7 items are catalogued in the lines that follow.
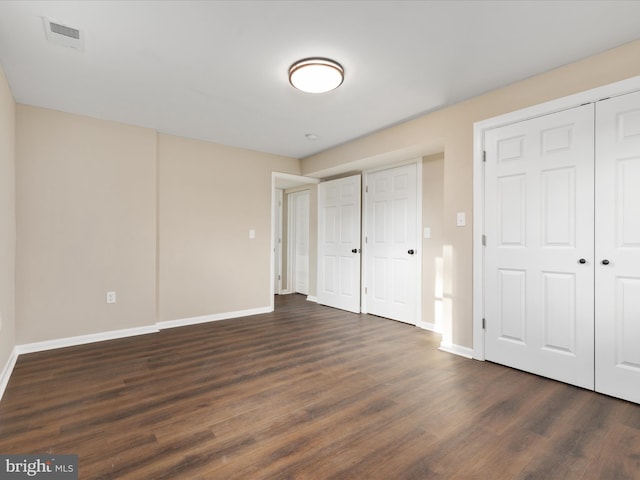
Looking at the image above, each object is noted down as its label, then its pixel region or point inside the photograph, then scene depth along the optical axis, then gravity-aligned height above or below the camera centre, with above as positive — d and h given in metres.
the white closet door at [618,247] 2.10 -0.04
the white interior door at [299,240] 6.14 +0.01
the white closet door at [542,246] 2.32 -0.04
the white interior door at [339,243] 4.77 -0.04
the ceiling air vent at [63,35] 1.93 +1.32
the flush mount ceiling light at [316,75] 2.29 +1.26
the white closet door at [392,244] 4.09 -0.05
